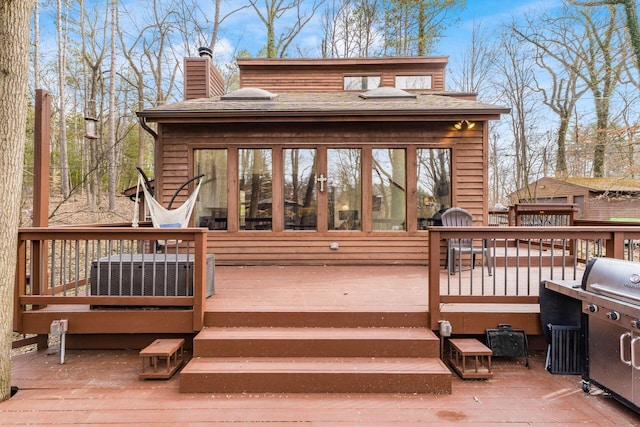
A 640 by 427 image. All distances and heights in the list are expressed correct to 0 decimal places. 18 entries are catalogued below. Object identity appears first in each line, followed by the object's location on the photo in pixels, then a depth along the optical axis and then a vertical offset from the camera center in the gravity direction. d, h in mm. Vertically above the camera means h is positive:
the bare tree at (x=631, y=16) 9367 +5664
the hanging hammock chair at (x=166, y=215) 4590 +2
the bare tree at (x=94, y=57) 12297 +5884
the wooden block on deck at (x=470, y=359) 2730 -1205
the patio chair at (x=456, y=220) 4824 -43
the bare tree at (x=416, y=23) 13578 +7916
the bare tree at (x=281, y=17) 13914 +8198
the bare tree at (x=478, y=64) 14586 +6613
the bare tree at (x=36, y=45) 9266 +4642
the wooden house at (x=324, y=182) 5336 +544
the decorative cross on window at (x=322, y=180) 5352 +562
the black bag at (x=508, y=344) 2963 -1108
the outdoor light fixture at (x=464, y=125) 5264 +1439
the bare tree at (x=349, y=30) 14375 +8021
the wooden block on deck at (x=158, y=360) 2709 -1194
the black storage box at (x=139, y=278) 3133 -585
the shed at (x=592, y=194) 16016 +1168
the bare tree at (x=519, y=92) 14622 +5574
